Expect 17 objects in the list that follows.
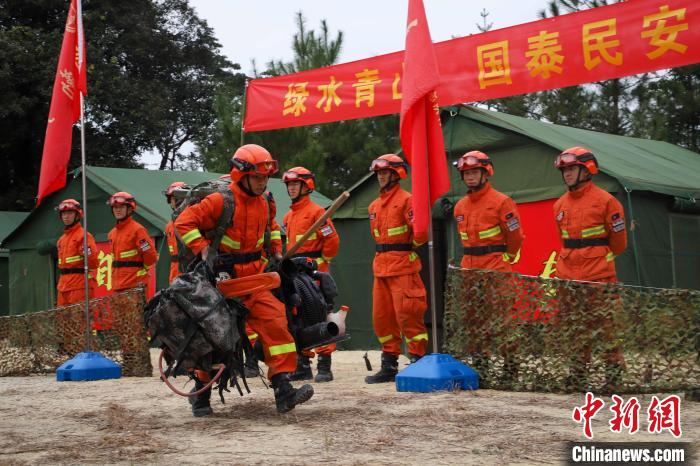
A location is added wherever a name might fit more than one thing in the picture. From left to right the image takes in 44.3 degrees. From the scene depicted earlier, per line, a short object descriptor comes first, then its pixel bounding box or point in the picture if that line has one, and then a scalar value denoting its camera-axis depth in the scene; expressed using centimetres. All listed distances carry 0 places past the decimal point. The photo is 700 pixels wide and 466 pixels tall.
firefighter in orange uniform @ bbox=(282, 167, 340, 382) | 843
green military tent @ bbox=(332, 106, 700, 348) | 938
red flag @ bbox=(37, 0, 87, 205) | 921
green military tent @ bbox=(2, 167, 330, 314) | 1391
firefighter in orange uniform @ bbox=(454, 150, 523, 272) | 752
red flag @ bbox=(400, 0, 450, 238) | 671
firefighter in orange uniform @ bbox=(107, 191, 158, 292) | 1065
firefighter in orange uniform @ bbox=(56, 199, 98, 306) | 1118
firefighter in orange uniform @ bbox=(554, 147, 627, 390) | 701
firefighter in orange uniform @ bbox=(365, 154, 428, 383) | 737
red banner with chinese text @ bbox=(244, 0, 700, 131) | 760
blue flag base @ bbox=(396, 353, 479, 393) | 628
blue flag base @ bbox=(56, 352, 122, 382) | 855
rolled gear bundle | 536
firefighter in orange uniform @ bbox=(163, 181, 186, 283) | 994
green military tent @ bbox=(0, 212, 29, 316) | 1878
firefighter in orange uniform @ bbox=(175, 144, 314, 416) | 557
